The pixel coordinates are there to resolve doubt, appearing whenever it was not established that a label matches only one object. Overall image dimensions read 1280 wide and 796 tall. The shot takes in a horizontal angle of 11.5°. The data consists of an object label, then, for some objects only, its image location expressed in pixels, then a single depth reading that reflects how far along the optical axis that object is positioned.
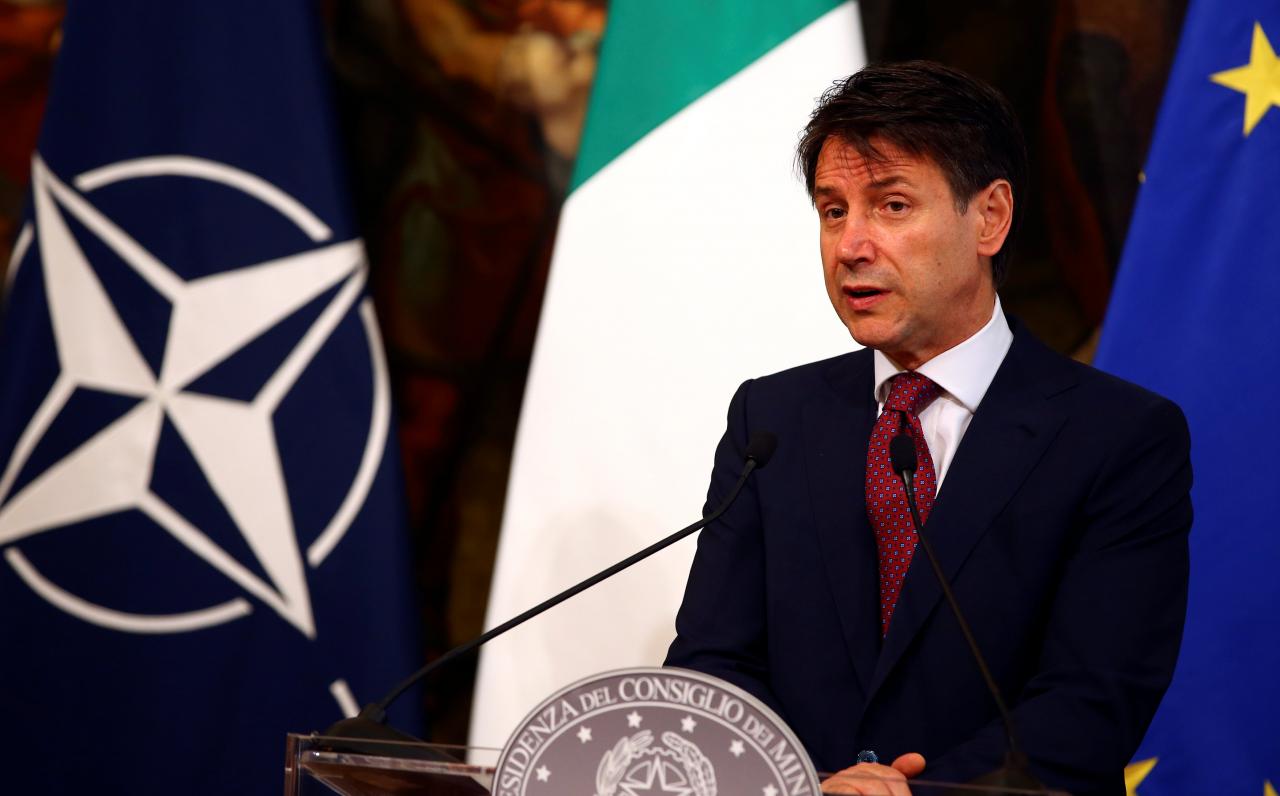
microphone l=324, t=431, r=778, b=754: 5.11
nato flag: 5.92
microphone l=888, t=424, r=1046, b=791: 5.00
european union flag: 5.66
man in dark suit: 5.28
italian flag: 5.86
